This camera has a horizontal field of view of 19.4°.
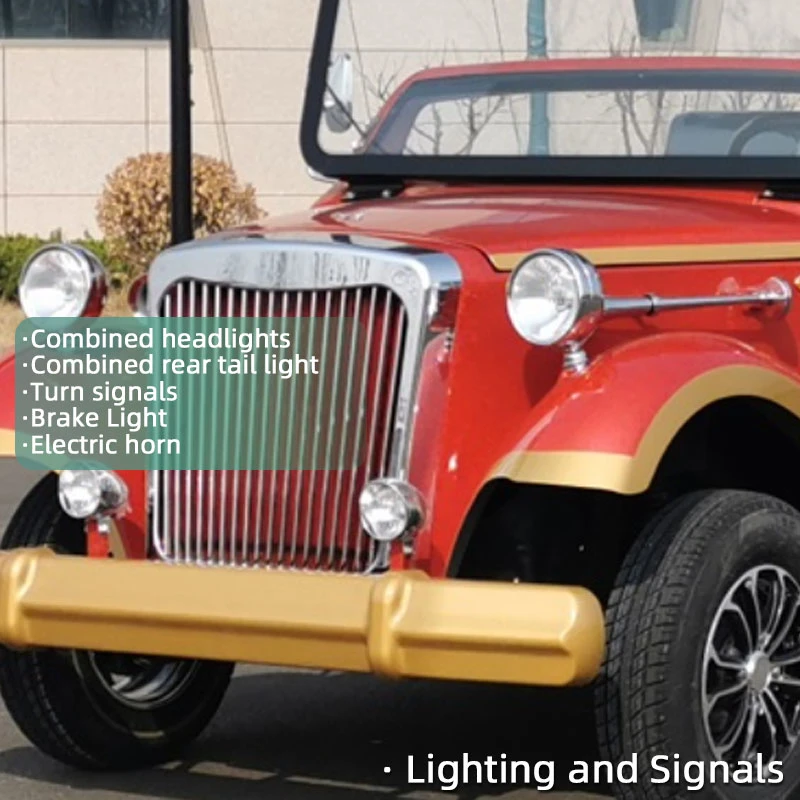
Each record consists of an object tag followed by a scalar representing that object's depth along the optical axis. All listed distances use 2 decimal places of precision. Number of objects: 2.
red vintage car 4.98
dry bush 17.88
